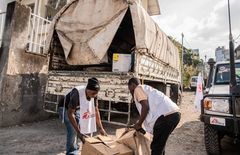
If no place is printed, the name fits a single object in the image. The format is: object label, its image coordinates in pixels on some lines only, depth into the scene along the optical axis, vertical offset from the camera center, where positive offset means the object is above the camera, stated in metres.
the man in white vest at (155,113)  2.41 -0.28
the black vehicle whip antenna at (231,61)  2.91 +0.40
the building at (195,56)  36.89 +5.96
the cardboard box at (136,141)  2.31 -0.59
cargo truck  4.46 +0.96
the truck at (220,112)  3.04 -0.35
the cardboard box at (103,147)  2.18 -0.63
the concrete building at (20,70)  5.42 +0.47
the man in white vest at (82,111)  2.54 -0.30
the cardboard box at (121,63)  4.60 +0.56
